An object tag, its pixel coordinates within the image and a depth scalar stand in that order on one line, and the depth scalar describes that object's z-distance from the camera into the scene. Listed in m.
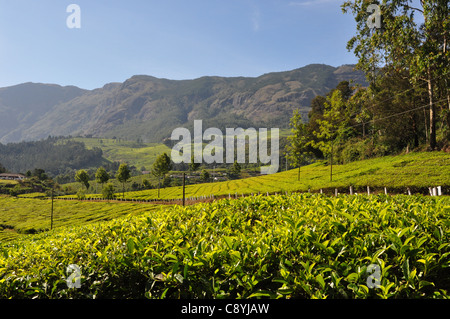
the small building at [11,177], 153.90
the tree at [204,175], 116.36
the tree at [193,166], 100.44
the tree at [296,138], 47.31
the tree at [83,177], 106.56
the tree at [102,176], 98.06
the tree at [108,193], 86.50
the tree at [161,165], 86.25
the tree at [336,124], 52.44
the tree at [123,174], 88.56
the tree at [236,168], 109.39
